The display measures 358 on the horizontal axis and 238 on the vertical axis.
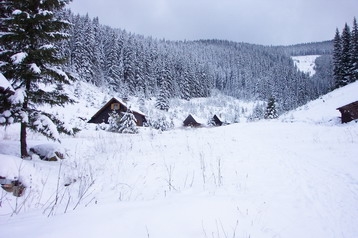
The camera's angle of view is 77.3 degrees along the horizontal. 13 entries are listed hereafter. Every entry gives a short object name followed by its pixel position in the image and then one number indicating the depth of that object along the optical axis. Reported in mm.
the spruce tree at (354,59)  42125
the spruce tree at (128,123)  24277
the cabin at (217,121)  56850
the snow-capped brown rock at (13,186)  4457
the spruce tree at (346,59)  43562
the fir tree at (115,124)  24969
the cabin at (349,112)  19988
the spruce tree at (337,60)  45719
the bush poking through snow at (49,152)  7359
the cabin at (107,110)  35259
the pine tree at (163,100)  59666
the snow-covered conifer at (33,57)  6594
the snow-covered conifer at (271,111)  45250
